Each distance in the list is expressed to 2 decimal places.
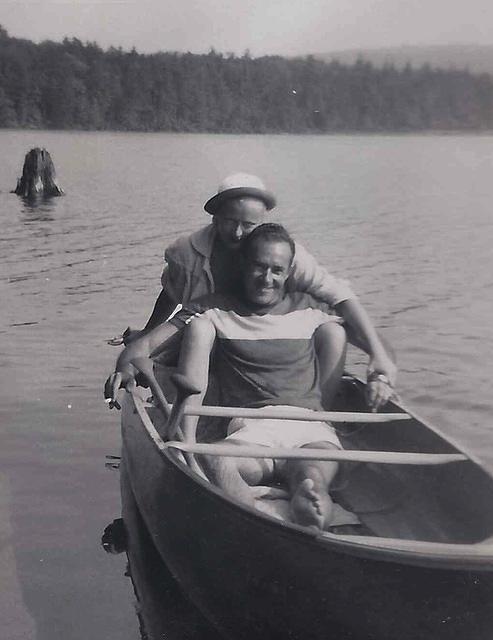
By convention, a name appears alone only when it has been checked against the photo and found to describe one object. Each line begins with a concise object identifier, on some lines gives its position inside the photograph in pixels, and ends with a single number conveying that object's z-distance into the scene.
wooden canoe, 2.06
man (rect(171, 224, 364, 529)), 2.90
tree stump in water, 13.16
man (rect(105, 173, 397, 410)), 3.14
